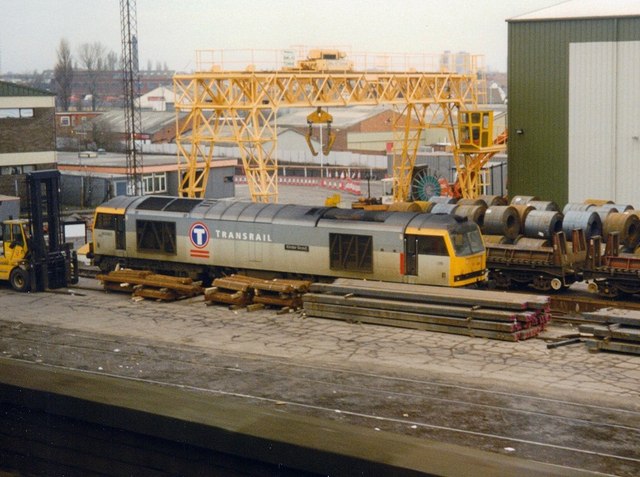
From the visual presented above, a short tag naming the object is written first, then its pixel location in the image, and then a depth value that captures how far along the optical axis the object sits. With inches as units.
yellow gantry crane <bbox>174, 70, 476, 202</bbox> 1480.1
